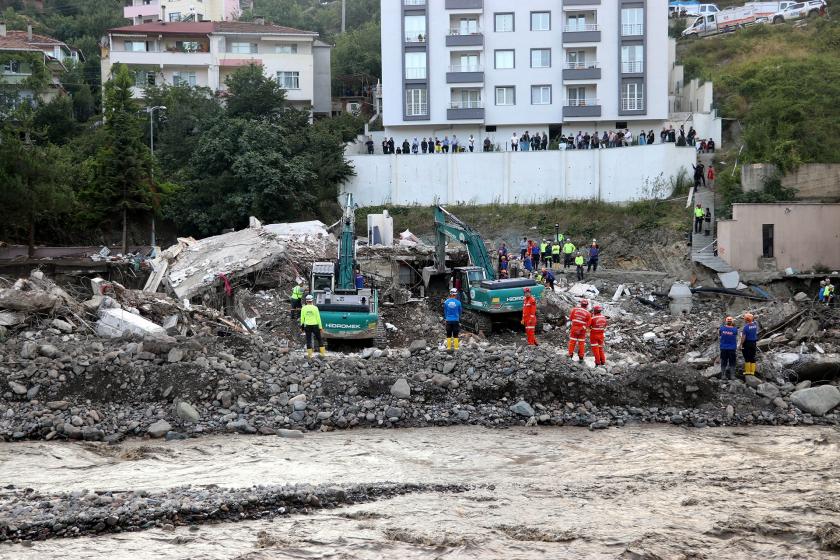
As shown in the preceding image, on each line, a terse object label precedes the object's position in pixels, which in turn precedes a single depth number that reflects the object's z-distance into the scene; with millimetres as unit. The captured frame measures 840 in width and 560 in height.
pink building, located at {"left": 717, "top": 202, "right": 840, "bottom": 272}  33969
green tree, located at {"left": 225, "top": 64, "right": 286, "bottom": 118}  46781
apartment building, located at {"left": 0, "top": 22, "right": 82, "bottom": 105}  54969
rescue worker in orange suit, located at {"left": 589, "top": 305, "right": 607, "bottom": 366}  20516
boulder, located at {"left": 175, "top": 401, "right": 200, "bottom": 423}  17641
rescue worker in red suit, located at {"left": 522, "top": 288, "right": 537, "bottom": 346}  23297
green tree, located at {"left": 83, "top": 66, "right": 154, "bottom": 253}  39656
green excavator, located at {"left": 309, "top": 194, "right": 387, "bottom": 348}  24297
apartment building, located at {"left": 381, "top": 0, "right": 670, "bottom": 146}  48219
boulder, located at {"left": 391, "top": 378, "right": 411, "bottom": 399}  18656
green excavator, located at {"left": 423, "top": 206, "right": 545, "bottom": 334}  26969
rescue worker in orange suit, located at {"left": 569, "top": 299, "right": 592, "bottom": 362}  20625
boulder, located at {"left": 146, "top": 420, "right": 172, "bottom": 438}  17141
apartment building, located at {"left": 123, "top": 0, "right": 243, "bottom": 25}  69812
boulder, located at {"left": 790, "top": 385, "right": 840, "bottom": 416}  18828
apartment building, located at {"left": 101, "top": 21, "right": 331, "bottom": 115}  56844
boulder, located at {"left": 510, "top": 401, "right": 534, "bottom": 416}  18391
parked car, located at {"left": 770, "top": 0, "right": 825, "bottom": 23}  62469
